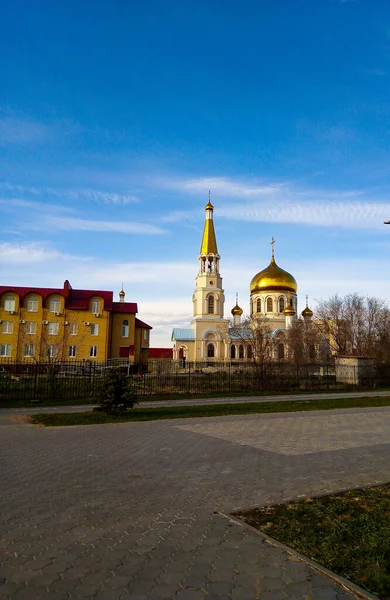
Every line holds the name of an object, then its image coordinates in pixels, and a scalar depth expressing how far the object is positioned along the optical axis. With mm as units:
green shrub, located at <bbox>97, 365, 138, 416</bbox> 13438
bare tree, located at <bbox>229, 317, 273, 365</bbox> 34156
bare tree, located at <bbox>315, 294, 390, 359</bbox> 41875
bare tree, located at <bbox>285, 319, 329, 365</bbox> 45781
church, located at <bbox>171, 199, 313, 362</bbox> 54500
